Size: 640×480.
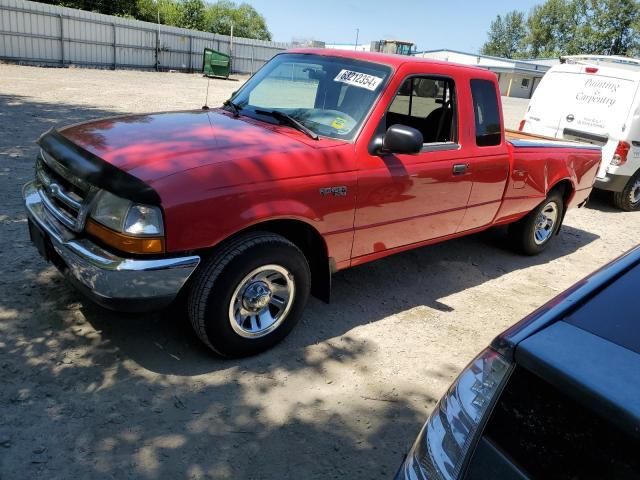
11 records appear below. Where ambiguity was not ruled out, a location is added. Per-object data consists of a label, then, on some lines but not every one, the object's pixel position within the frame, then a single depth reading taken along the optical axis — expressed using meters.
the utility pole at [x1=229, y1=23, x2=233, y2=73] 32.75
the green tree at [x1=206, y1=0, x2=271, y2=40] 73.00
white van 7.98
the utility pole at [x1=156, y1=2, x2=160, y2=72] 29.34
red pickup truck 2.94
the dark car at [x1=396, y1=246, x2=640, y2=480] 1.25
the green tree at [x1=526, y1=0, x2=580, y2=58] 80.44
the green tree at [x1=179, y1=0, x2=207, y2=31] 50.19
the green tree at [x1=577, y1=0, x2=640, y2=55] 70.00
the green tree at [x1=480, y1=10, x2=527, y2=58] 100.69
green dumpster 27.70
